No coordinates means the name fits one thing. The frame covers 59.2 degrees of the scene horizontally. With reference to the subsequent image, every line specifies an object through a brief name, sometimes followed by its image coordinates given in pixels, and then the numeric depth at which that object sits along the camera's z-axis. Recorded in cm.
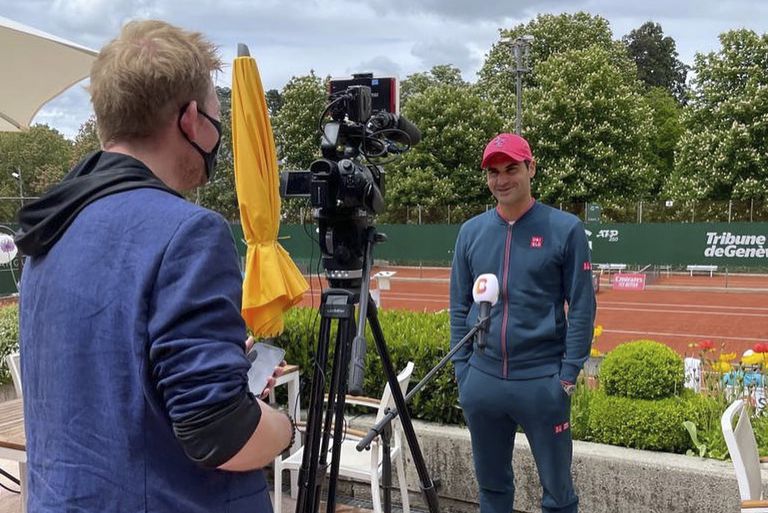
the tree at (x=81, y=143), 4597
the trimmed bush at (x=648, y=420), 344
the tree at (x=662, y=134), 3551
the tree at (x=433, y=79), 4397
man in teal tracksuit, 283
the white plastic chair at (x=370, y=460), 326
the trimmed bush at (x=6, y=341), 596
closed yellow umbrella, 349
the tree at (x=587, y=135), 2764
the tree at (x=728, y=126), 2450
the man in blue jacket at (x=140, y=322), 107
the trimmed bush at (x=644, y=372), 365
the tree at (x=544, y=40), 3481
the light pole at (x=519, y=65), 2178
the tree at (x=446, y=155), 2884
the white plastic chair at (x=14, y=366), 378
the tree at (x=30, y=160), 5116
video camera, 242
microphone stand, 228
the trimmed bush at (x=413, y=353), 397
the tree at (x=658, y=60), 5941
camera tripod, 237
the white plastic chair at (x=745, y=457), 219
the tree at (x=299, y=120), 3209
